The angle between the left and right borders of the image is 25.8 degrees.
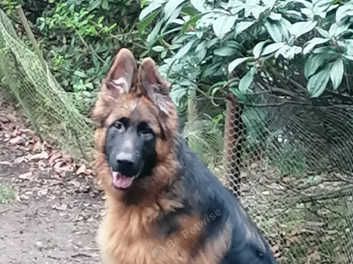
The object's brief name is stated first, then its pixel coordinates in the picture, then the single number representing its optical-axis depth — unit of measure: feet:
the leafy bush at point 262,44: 14.32
